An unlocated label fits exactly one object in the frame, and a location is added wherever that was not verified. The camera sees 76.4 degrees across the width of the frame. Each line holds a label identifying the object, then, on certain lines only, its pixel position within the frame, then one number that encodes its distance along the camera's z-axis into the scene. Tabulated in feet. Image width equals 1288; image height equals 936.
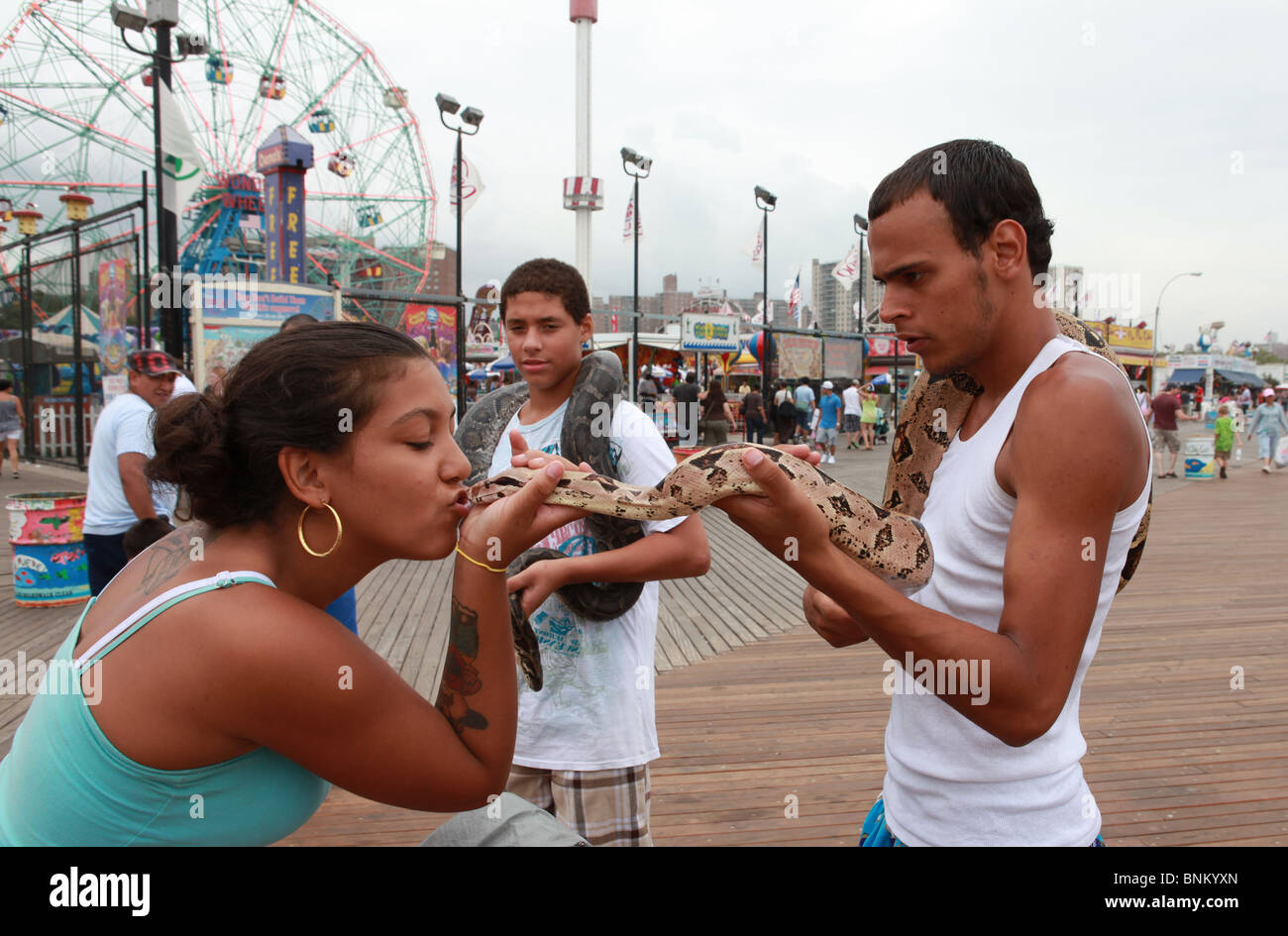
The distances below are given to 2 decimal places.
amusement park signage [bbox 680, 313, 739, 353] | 84.33
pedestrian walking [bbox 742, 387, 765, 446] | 76.38
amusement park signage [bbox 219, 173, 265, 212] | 128.26
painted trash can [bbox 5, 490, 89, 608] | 28.53
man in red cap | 22.21
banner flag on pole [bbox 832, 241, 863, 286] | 99.40
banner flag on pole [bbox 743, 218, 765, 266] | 93.35
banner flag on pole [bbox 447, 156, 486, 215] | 68.13
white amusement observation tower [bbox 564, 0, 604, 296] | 106.11
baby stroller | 104.47
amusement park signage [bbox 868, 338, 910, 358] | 139.40
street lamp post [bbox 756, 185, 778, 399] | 78.87
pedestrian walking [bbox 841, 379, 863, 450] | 89.56
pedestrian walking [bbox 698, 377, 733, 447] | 69.87
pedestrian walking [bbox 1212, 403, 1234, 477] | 72.28
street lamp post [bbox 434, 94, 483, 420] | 57.57
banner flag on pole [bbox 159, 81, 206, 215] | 34.01
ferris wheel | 117.50
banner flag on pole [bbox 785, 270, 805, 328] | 123.13
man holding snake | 5.68
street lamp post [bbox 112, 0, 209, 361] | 32.96
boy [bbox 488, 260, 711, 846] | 9.86
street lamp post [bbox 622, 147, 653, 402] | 77.97
